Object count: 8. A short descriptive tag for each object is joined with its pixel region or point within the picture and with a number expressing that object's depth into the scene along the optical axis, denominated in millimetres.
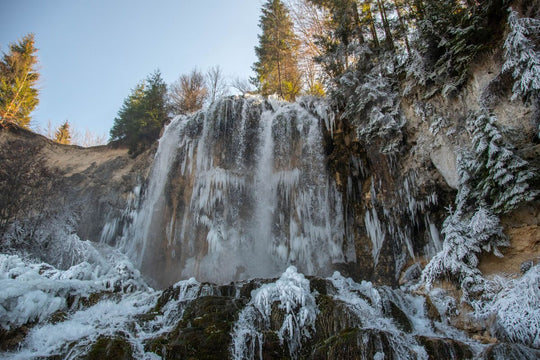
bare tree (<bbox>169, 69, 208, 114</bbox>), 22647
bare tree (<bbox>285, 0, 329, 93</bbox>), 19266
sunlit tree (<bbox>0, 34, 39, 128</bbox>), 20047
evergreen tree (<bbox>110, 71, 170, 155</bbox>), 19484
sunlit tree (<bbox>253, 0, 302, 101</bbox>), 21141
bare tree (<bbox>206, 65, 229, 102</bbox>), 25531
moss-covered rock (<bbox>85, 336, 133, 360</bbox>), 4340
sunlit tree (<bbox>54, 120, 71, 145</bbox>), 28053
